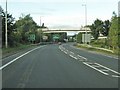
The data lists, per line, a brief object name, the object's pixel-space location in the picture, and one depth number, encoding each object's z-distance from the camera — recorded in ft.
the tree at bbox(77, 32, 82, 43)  251.51
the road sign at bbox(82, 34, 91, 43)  164.15
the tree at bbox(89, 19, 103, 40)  261.86
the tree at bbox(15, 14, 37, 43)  209.11
